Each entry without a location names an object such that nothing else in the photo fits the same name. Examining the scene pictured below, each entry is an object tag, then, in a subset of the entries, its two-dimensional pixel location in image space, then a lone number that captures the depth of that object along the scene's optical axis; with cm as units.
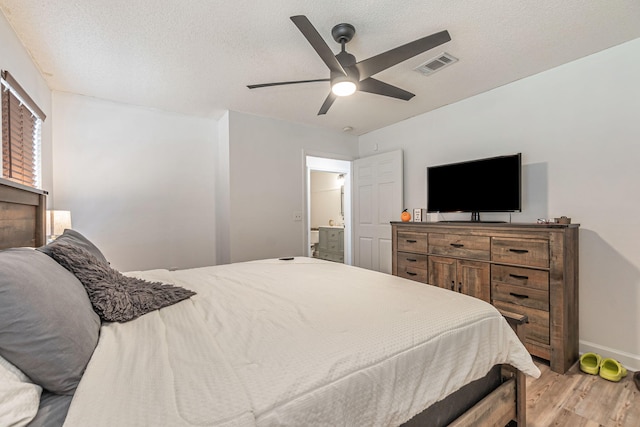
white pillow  57
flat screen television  256
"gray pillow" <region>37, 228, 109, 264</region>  139
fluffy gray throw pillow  113
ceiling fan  166
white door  390
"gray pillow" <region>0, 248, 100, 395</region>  69
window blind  191
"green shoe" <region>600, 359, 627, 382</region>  195
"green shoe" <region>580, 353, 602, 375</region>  204
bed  67
